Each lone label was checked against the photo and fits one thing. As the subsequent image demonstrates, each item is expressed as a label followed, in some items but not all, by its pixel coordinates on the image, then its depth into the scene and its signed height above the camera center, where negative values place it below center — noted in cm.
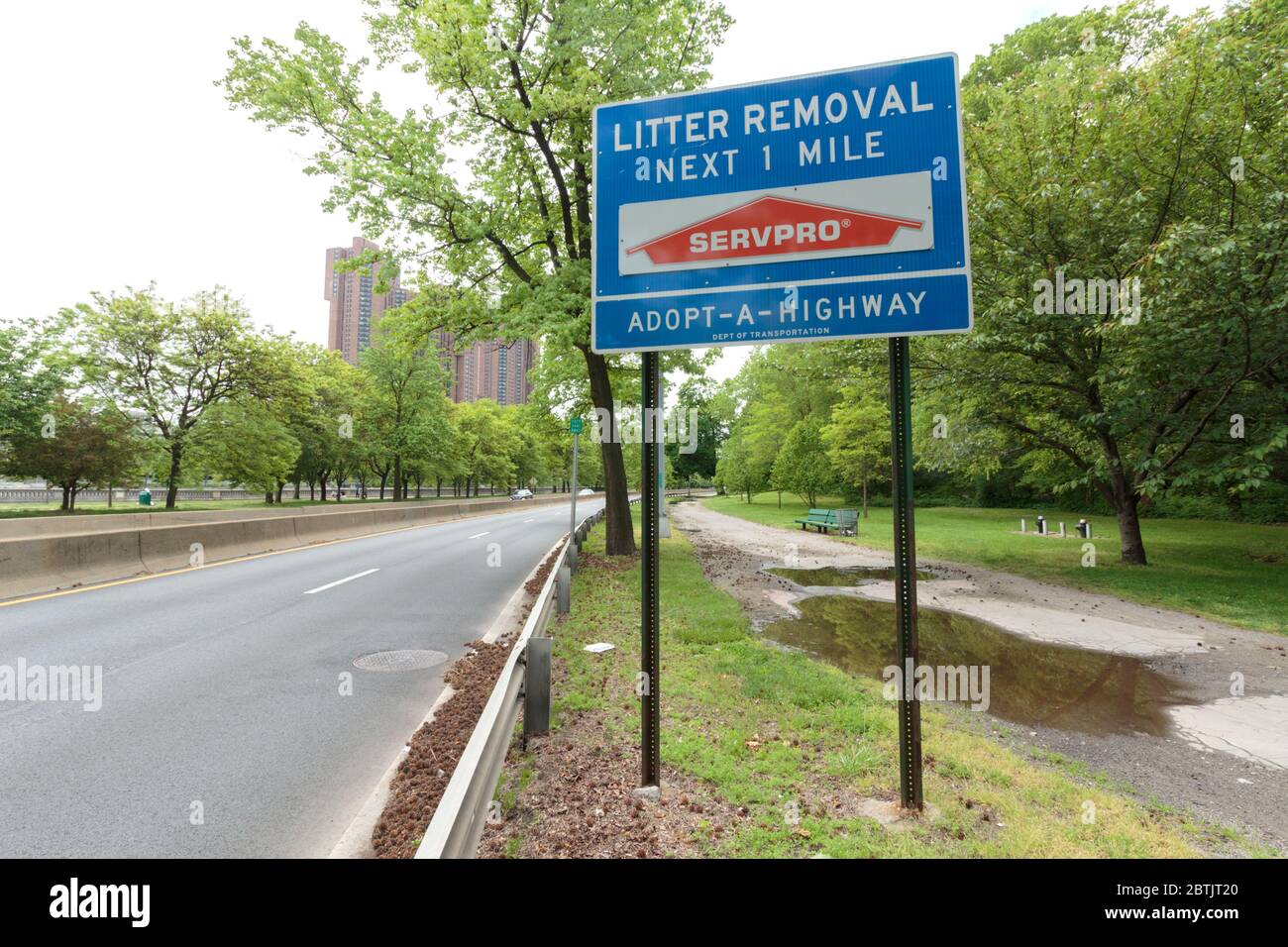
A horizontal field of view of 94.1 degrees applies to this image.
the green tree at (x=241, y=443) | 3102 +189
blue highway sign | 380 +172
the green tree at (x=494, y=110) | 1205 +800
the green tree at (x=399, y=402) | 4688 +601
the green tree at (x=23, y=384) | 2322 +395
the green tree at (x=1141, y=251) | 998 +413
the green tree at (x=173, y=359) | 2888 +618
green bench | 2212 -190
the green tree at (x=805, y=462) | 3562 +60
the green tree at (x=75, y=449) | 2377 +129
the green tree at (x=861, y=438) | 2994 +170
